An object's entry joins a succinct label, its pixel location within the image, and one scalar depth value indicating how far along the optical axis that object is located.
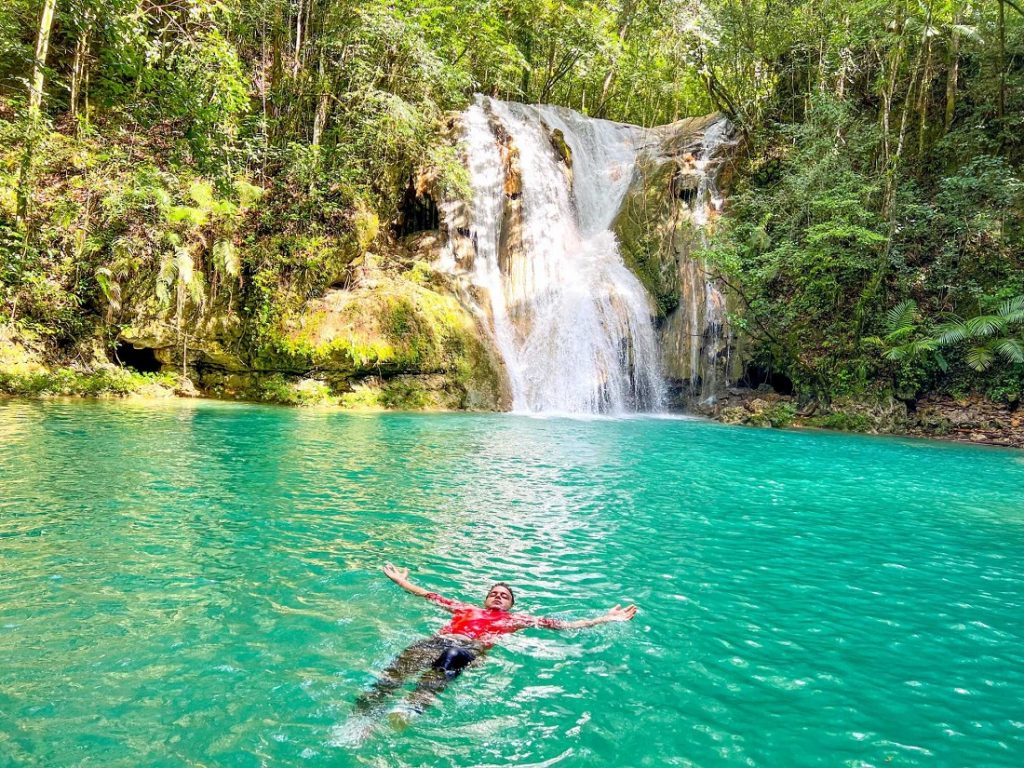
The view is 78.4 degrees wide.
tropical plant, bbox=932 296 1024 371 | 15.88
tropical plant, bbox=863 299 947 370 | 17.47
